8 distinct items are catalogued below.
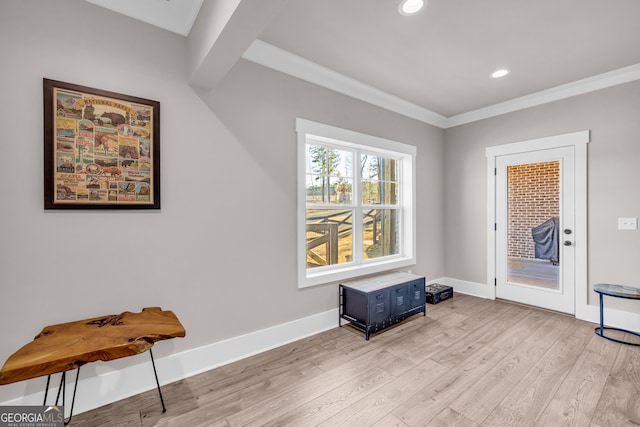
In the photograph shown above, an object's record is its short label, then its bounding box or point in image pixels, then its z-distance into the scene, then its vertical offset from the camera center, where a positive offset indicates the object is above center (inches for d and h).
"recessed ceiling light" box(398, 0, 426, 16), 78.7 +56.7
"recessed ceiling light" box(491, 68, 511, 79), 118.3 +57.1
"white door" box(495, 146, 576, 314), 135.4 -9.3
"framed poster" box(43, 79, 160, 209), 69.1 +16.0
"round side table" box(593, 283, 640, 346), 103.9 -31.0
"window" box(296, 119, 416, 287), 118.8 +3.0
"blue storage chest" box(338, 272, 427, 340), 113.0 -37.7
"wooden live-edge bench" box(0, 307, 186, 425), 50.1 -26.3
